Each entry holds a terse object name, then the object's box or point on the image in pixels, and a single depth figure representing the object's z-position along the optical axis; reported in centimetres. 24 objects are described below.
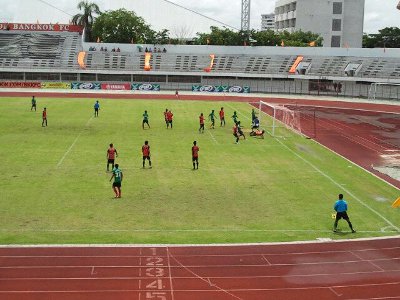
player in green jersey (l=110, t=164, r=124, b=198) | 2286
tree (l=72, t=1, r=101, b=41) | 11775
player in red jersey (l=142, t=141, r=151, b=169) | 2858
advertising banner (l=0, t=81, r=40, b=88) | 8362
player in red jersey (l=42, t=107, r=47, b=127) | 4326
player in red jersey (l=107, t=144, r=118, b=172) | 2770
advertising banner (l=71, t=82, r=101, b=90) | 8475
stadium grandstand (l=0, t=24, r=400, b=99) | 8469
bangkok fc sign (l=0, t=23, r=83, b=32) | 9981
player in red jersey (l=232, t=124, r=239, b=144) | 3809
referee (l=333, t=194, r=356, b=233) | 1951
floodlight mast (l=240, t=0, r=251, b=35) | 11015
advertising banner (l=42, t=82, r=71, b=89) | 8406
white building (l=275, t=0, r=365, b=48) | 12262
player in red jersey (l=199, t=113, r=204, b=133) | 4172
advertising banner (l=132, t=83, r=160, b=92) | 8594
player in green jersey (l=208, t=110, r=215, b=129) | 4491
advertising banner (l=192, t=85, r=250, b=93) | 8631
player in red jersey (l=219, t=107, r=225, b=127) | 4609
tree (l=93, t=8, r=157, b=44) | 11744
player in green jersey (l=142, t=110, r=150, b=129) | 4341
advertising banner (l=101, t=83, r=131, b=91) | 8570
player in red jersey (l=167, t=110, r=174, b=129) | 4397
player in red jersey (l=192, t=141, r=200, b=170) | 2861
